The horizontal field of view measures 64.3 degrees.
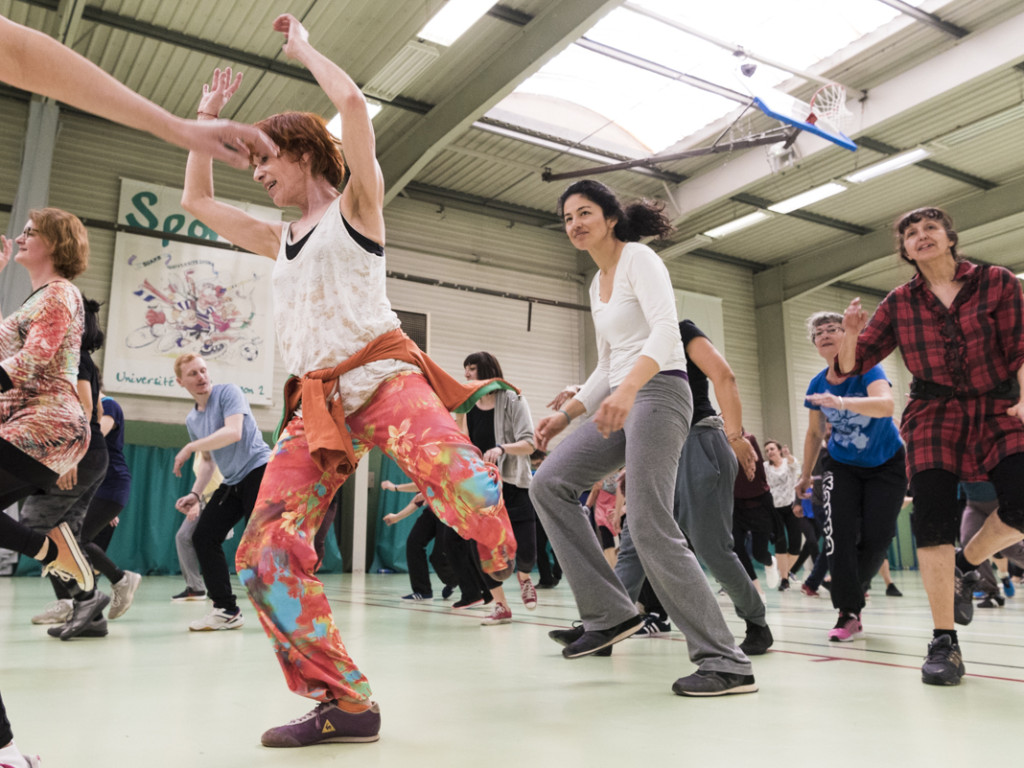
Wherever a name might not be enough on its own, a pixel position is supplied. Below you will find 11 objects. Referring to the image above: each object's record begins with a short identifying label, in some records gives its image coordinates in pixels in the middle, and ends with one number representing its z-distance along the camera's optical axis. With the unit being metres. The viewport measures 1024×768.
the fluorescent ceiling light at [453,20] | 9.03
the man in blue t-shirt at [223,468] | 4.18
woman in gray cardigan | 5.14
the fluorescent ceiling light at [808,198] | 13.25
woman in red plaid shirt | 2.64
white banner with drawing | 10.91
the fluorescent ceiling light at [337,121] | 10.53
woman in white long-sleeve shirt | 2.39
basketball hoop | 10.59
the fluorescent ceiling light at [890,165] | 12.33
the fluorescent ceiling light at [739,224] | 14.33
